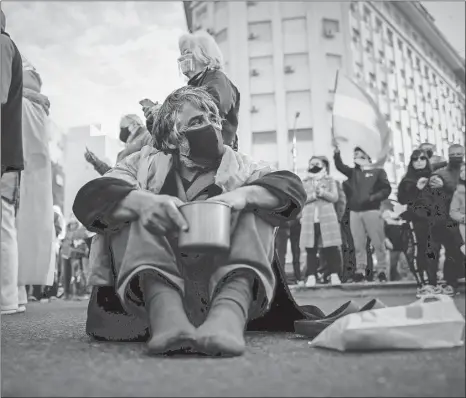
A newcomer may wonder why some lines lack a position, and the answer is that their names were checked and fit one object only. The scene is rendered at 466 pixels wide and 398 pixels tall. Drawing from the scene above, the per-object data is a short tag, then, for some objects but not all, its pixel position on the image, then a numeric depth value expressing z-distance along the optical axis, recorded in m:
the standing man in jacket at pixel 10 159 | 2.17
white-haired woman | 1.69
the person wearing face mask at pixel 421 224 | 3.32
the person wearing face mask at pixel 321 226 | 4.68
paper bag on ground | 1.03
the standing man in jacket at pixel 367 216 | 4.39
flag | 5.32
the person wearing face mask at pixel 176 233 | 1.08
